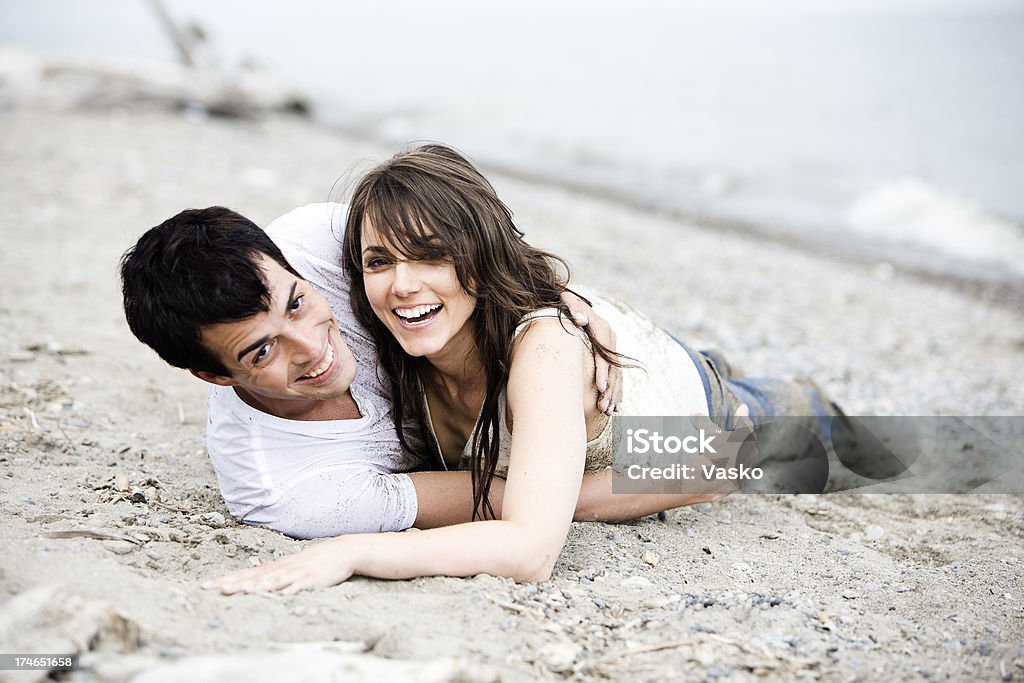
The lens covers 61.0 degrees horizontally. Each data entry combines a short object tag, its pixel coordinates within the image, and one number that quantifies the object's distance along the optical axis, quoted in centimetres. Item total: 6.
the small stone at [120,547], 300
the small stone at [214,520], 343
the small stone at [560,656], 262
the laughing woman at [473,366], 303
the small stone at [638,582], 329
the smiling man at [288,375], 304
